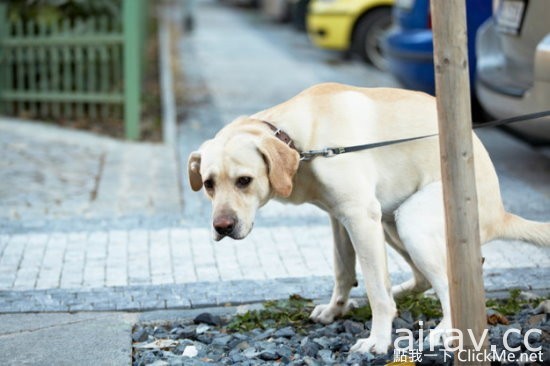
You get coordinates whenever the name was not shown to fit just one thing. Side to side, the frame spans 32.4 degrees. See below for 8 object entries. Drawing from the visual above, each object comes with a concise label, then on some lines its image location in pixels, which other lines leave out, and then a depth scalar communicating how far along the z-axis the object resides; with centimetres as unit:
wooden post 324
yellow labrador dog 391
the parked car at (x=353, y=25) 1395
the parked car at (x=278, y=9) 2252
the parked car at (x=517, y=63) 664
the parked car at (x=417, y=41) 867
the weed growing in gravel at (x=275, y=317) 451
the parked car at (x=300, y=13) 1808
